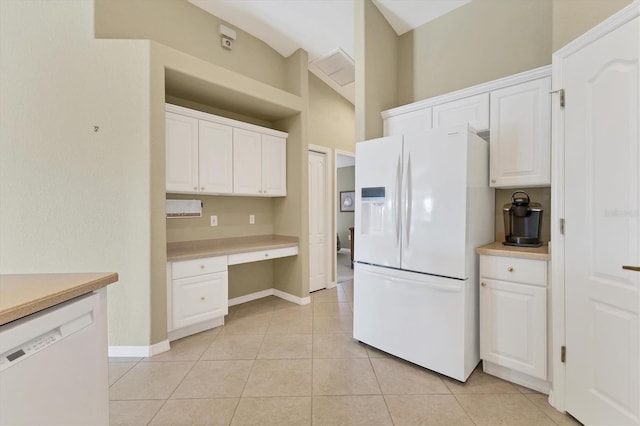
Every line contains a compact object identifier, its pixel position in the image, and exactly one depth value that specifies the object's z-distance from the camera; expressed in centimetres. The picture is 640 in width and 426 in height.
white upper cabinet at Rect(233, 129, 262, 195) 313
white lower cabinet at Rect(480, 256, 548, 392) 179
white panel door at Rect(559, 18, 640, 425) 134
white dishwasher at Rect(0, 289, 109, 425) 77
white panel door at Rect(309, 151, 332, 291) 416
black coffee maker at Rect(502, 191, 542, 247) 204
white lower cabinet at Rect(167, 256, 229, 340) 252
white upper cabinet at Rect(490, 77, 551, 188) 200
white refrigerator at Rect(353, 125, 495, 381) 189
